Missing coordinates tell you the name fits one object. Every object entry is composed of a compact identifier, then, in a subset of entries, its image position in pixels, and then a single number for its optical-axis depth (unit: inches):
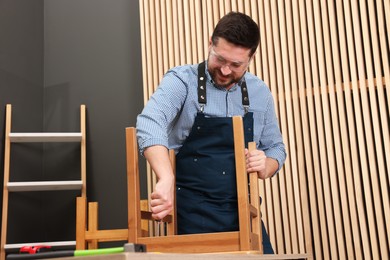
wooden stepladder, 143.5
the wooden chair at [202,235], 63.9
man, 77.3
